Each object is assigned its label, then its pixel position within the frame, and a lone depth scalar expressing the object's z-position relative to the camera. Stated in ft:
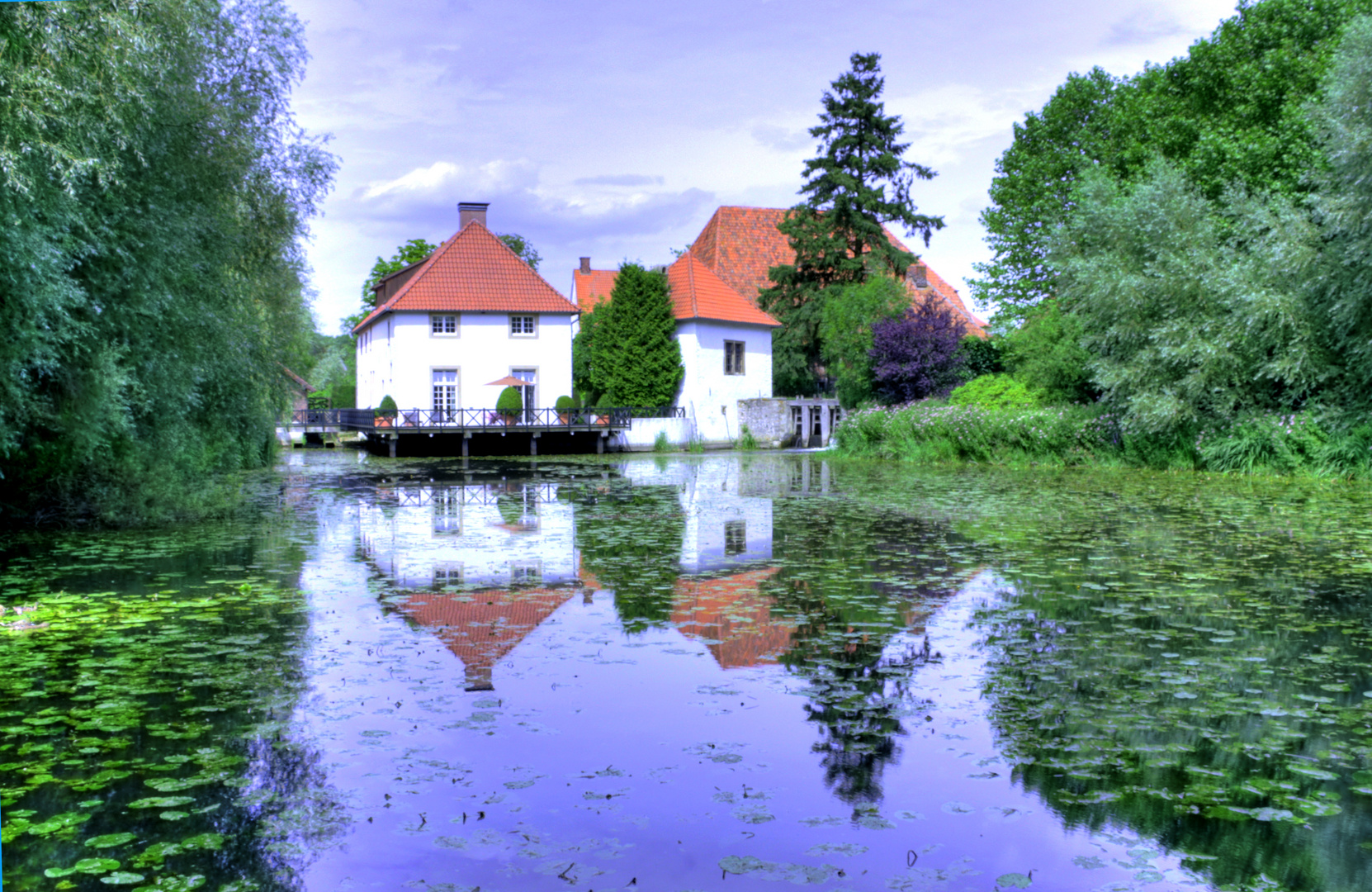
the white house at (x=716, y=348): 137.39
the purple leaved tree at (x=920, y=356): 111.04
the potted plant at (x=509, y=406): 126.62
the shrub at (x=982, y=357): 114.42
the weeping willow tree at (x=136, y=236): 32.89
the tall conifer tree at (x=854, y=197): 141.69
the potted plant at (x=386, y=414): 124.57
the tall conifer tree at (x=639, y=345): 132.98
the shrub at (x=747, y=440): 139.95
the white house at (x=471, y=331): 129.70
